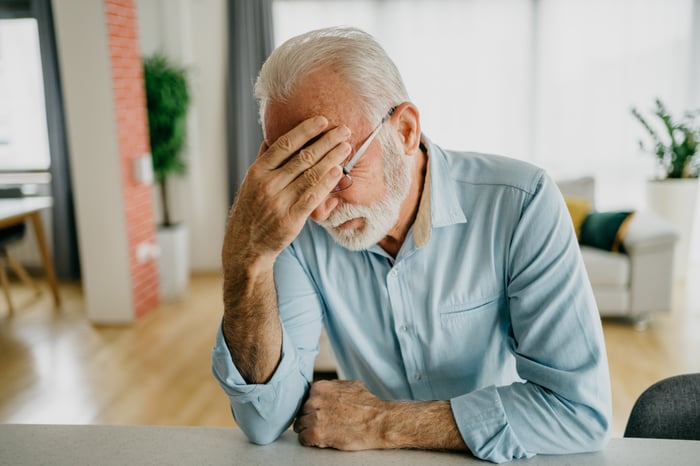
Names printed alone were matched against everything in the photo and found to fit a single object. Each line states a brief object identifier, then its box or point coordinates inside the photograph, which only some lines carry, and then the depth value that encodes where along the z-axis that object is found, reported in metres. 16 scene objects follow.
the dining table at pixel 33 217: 4.56
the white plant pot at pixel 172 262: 5.00
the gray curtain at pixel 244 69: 5.75
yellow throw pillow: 4.46
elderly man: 1.03
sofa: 4.14
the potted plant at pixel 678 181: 4.87
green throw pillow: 4.29
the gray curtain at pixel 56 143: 5.52
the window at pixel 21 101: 5.77
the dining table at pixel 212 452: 0.97
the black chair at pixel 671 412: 1.18
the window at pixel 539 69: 5.64
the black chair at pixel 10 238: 4.83
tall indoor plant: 5.04
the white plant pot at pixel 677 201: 4.88
